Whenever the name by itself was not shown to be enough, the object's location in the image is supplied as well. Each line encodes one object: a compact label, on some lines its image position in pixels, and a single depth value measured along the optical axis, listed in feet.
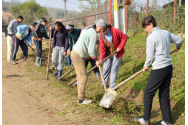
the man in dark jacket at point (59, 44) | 23.62
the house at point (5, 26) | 123.48
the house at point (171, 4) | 32.94
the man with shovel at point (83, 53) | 15.80
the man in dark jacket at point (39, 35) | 28.89
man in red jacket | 19.13
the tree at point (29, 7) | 141.53
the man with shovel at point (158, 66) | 12.87
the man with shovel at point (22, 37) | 30.12
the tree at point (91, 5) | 106.91
